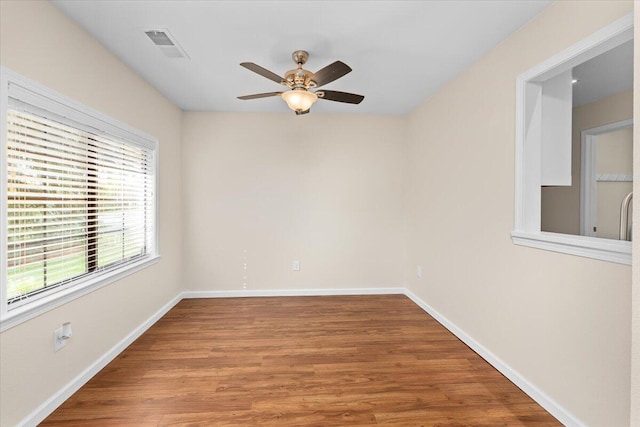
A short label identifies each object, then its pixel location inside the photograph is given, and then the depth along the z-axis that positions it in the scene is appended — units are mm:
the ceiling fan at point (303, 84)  2045
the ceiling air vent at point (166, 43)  2062
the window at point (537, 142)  1969
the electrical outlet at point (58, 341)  1757
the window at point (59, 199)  1535
